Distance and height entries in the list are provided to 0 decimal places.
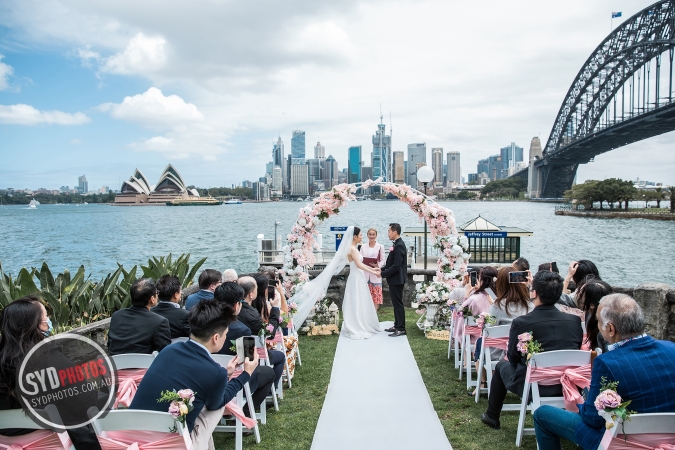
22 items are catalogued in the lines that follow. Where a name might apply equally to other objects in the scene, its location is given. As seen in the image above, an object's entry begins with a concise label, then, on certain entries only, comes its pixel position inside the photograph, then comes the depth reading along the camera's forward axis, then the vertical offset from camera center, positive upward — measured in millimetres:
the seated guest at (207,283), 5504 -887
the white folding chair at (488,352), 4832 -1503
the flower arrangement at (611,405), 2771 -1132
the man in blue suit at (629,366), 2902 -952
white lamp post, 10845 +676
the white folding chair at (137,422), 2844 -1250
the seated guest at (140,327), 4188 -1046
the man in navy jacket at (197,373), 3068 -1057
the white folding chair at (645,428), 2811 -1284
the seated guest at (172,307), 4789 -1006
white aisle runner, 4383 -2098
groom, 8023 -1111
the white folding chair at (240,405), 3945 -1794
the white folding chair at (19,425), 2707 -1211
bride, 8250 -1572
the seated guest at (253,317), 4934 -1117
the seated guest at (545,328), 4125 -1028
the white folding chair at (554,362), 3818 -1218
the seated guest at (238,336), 4195 -1233
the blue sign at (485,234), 18311 -1082
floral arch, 8812 -495
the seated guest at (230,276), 5742 -827
